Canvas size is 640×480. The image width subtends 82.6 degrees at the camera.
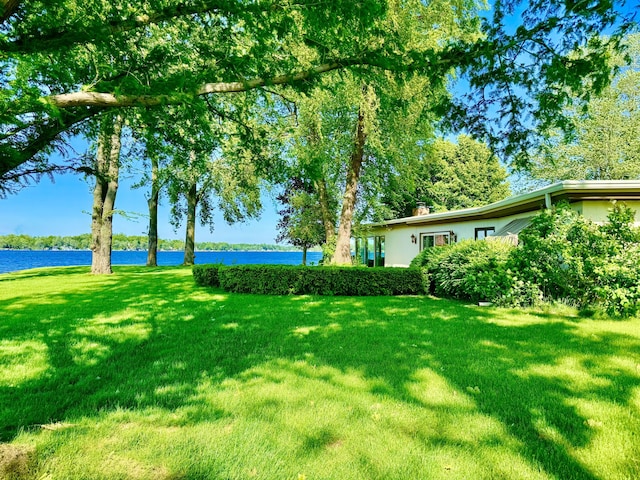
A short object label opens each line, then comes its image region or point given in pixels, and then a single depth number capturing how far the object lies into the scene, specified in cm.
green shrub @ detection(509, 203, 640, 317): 737
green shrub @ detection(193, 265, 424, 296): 1130
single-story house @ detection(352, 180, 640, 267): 894
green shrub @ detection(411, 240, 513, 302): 880
